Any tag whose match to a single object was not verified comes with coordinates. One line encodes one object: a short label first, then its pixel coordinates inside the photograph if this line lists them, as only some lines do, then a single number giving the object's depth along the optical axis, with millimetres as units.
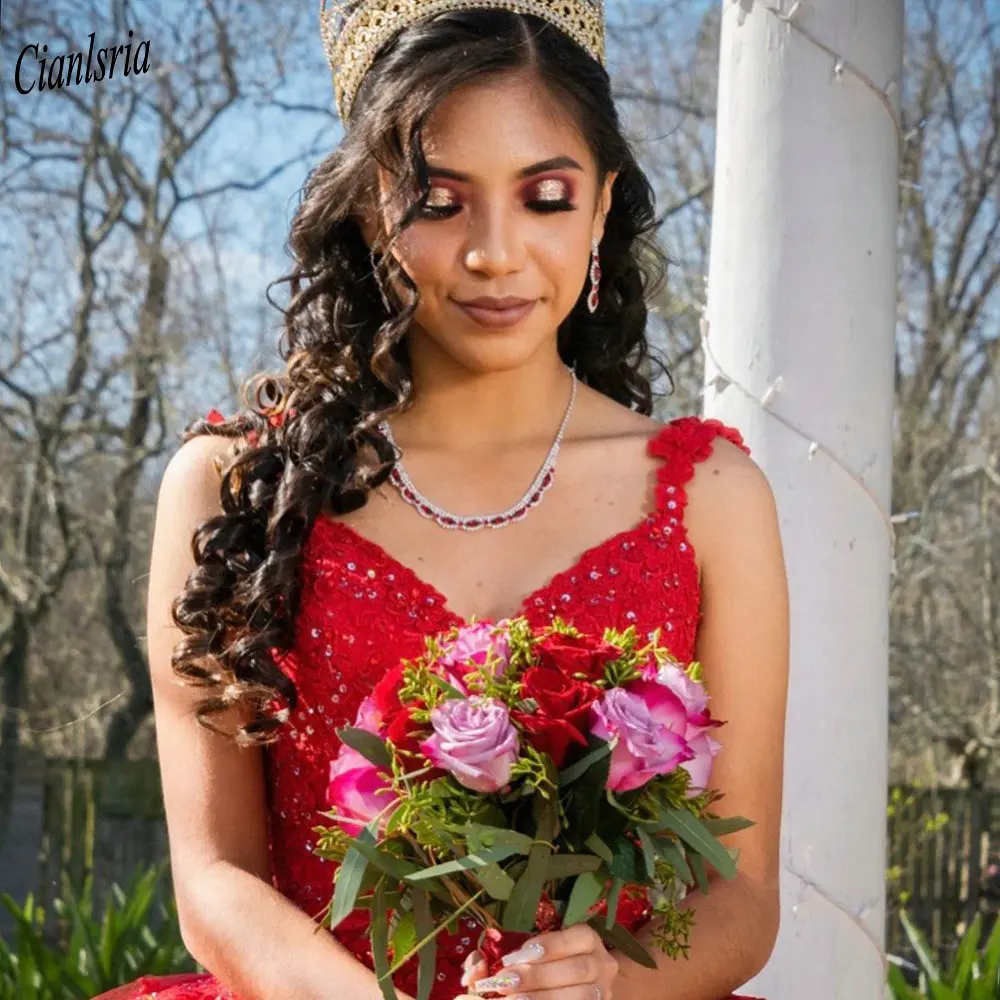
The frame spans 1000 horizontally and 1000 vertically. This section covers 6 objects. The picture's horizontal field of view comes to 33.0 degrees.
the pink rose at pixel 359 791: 2129
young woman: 2766
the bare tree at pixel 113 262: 9500
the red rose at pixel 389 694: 2178
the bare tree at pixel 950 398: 9891
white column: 3092
